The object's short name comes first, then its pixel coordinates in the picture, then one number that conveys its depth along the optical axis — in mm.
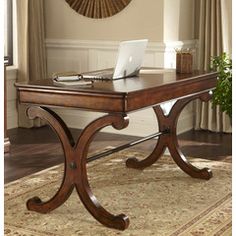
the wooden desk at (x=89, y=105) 2689
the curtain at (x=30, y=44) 5770
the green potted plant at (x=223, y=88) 4887
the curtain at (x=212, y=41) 5477
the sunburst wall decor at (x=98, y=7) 5512
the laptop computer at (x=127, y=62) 3053
